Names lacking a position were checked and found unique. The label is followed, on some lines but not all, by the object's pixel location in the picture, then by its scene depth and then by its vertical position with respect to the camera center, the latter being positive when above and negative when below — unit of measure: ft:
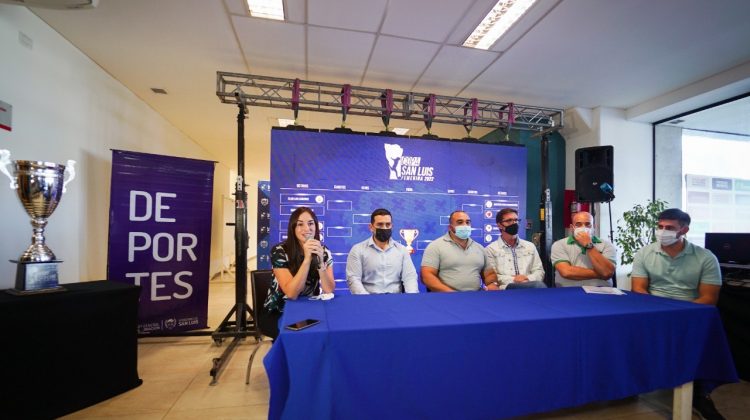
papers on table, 6.67 -1.50
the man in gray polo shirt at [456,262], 8.66 -1.18
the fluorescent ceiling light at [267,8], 8.37 +5.85
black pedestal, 5.62 -2.77
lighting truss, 10.89 +4.65
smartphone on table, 3.98 -1.44
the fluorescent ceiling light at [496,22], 8.49 +5.96
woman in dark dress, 5.96 -0.97
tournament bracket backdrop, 12.05 +1.50
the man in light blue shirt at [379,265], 8.36 -1.26
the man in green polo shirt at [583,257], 8.29 -0.97
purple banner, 10.12 -0.68
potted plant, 13.71 -0.23
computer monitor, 10.23 -0.71
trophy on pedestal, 6.15 +0.09
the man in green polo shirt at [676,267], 7.10 -1.03
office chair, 8.41 -1.94
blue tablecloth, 3.88 -1.95
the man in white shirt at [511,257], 8.91 -1.05
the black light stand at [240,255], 10.29 -1.32
